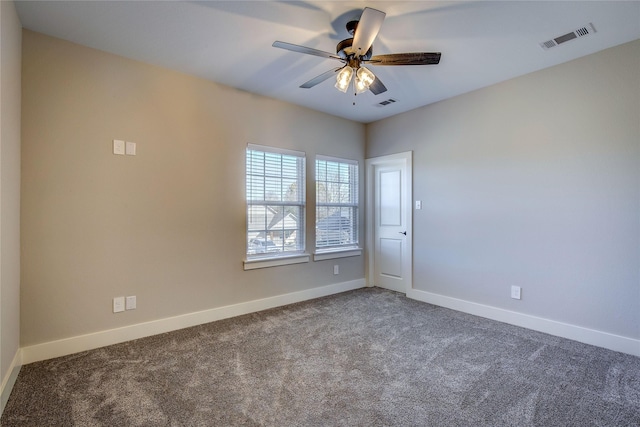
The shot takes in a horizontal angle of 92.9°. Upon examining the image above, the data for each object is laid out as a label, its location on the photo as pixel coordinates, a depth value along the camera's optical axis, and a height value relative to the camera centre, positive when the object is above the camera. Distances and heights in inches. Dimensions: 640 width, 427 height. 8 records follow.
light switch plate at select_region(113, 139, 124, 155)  110.1 +23.9
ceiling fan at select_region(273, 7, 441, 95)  79.6 +44.9
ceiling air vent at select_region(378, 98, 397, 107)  152.8 +55.6
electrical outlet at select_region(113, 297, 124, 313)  110.3 -33.7
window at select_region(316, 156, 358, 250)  172.9 +4.6
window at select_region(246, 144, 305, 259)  145.9 +4.9
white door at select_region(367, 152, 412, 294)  172.1 -6.5
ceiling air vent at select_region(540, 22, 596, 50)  93.9 +56.0
